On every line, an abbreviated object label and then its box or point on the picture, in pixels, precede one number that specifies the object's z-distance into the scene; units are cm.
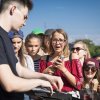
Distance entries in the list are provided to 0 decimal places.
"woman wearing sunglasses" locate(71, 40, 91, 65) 369
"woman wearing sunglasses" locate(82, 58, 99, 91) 298
